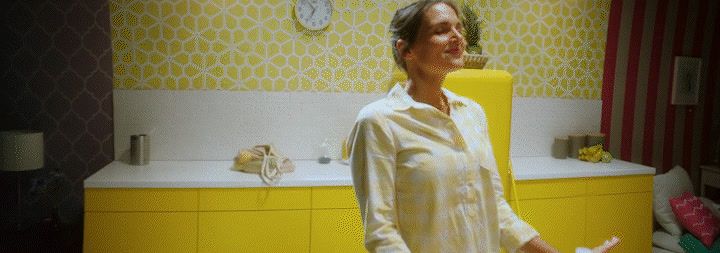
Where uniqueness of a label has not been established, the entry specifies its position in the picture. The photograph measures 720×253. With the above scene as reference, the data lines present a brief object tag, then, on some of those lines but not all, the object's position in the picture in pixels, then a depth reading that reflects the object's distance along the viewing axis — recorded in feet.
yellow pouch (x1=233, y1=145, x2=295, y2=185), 9.73
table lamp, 10.19
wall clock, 11.72
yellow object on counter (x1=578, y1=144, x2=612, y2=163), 12.37
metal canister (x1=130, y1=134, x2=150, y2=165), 10.72
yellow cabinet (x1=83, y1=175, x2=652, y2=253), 9.25
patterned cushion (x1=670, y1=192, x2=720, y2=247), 11.69
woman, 3.92
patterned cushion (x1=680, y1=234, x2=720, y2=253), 11.46
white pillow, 12.42
